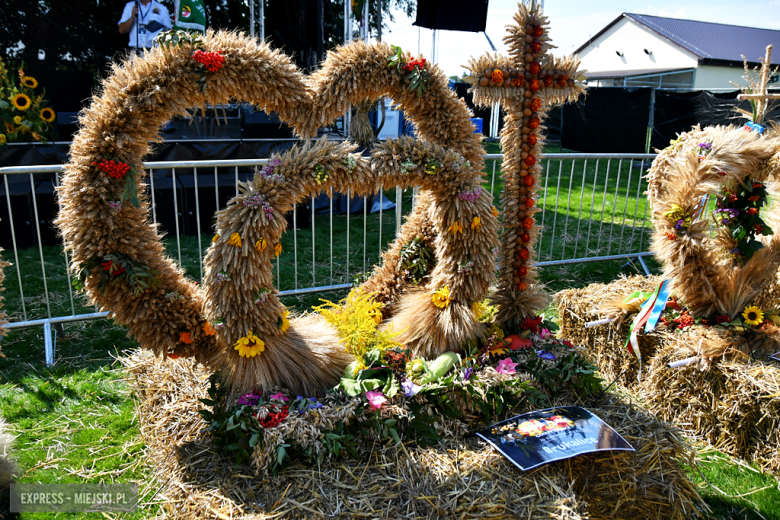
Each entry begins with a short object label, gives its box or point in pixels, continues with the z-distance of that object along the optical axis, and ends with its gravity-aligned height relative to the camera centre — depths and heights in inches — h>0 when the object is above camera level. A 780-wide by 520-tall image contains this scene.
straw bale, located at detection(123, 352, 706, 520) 85.5 -57.7
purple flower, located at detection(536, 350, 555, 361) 118.4 -47.5
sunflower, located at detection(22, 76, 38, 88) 282.0 +23.6
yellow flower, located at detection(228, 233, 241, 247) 93.8 -18.8
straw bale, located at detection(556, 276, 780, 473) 115.5 -57.8
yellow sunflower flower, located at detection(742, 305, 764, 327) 130.0 -42.1
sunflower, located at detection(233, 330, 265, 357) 98.7 -38.9
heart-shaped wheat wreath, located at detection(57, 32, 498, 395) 92.9 -12.5
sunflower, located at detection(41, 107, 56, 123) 273.3 +5.9
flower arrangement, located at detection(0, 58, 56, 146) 258.2 +5.7
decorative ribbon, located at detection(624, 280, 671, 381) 129.0 -41.1
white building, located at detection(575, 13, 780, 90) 876.6 +159.7
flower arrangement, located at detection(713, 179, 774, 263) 133.5 -19.4
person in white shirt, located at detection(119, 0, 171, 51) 296.5 +58.8
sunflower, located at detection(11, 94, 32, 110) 255.1 +11.7
